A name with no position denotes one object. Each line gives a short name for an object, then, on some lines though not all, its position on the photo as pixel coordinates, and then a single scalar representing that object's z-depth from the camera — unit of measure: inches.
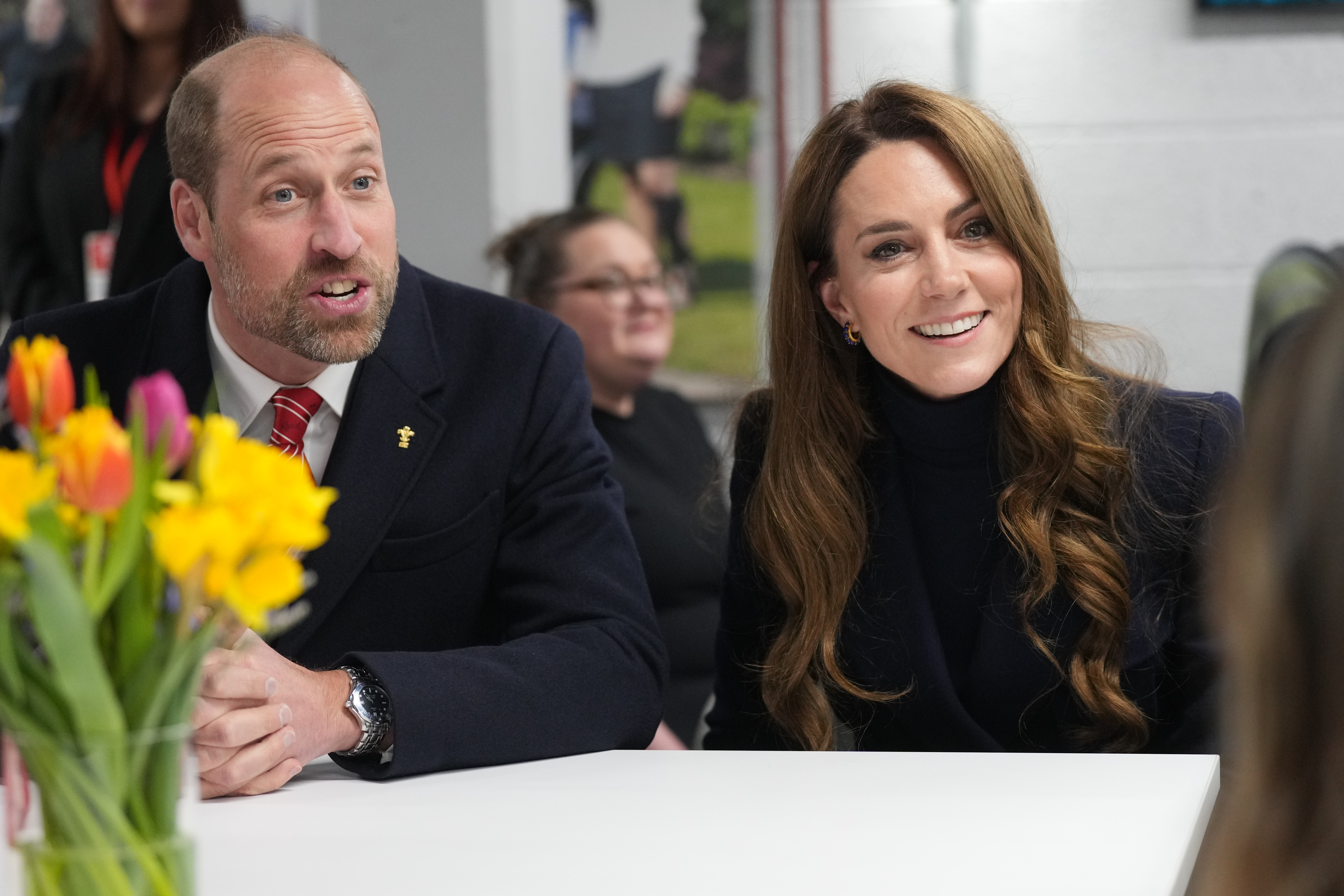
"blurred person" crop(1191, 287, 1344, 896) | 47.1
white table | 82.9
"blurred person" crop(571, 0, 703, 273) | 153.9
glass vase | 71.7
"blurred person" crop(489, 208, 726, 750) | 117.3
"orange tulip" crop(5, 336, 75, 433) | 76.0
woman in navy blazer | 96.8
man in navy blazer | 96.4
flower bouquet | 68.8
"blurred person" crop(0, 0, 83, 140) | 154.5
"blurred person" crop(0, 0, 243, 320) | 120.6
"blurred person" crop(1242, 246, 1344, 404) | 110.5
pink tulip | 72.7
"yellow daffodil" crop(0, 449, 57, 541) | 67.3
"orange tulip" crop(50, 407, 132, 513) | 68.9
